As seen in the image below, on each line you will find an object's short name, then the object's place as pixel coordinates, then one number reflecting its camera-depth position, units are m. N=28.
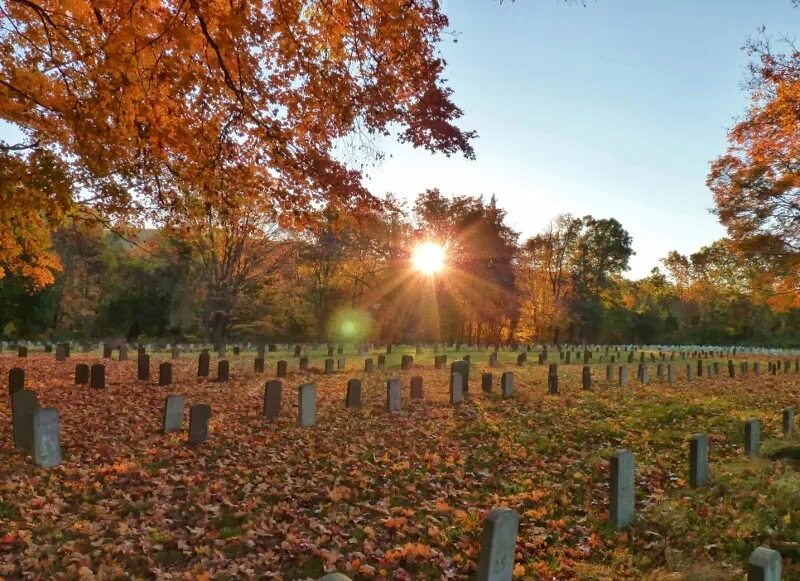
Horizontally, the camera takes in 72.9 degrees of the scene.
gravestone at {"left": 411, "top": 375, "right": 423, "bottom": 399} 12.41
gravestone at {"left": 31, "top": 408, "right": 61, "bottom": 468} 6.43
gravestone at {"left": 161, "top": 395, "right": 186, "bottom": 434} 8.36
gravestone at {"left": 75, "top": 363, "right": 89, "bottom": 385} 12.85
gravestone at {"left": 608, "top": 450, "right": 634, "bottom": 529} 5.27
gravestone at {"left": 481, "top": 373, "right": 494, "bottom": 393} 13.76
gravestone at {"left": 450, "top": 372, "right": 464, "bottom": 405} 12.04
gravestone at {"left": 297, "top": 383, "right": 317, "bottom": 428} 9.28
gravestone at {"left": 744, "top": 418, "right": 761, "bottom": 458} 7.47
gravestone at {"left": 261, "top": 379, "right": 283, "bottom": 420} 9.94
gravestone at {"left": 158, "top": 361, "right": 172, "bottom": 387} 13.36
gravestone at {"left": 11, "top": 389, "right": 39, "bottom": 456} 6.84
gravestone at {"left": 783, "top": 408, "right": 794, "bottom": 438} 8.70
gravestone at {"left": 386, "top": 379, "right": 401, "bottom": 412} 10.97
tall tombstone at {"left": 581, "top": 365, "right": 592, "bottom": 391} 15.36
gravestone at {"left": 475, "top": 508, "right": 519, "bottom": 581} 3.60
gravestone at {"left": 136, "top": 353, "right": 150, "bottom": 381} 14.27
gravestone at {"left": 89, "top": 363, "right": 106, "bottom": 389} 12.29
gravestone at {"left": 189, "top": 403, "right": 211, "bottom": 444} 7.74
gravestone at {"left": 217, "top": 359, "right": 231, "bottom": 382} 14.90
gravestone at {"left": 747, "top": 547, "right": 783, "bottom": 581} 3.10
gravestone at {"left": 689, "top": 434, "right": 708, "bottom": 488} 6.20
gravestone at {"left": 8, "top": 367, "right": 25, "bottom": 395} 11.06
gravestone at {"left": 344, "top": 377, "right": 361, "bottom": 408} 11.21
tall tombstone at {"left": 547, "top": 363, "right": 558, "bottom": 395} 14.27
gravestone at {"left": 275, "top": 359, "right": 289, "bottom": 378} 16.57
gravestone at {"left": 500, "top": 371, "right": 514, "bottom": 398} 13.30
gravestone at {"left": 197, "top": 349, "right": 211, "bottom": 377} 15.80
